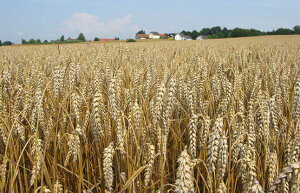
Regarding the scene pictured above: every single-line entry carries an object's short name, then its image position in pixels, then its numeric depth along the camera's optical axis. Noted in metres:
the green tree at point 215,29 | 111.01
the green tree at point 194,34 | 95.50
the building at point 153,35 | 94.56
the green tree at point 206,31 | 107.75
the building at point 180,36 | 87.56
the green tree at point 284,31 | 57.62
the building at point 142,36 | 91.55
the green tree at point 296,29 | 57.09
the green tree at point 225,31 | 100.10
